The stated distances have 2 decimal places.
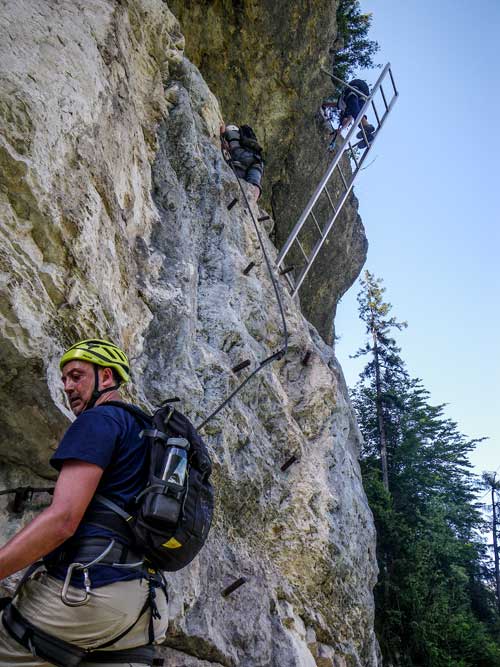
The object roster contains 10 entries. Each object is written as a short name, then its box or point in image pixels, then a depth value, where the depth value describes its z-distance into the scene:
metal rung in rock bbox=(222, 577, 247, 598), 5.36
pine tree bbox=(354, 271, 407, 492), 24.76
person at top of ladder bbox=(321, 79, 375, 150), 13.48
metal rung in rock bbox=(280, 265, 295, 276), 9.18
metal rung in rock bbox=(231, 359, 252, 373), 6.76
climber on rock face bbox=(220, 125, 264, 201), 9.94
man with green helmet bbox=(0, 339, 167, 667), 2.39
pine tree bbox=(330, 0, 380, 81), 18.66
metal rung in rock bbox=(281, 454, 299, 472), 7.29
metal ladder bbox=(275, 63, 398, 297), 10.09
